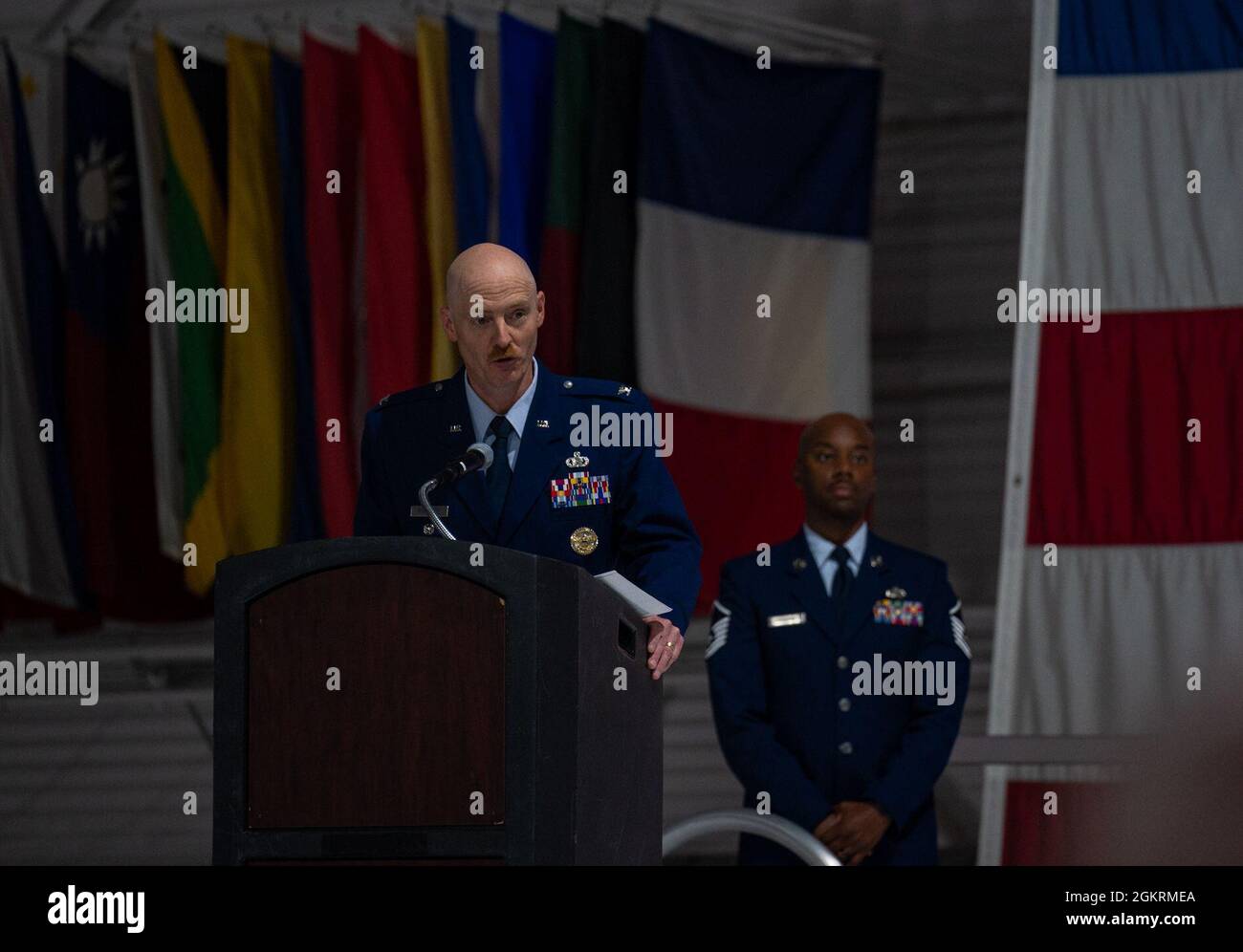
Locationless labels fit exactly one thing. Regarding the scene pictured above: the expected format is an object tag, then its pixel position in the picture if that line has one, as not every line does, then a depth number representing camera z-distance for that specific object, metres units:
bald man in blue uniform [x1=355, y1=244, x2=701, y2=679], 4.93
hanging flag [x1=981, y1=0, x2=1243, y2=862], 8.93
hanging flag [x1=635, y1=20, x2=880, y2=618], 10.51
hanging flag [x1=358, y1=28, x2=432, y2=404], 10.58
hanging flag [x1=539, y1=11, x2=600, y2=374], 10.43
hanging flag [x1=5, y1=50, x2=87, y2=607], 11.17
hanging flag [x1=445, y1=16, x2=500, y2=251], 10.53
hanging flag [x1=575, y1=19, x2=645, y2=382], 10.39
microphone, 4.41
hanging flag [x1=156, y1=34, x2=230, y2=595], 10.80
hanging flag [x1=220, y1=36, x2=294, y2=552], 10.78
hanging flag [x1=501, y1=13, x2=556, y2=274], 10.50
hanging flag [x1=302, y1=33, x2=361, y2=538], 10.47
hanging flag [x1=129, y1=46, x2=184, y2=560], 10.93
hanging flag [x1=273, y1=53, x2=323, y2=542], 10.73
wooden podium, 3.67
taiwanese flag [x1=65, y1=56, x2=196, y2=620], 11.16
